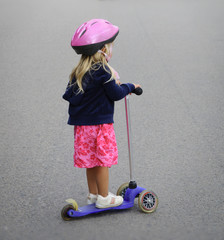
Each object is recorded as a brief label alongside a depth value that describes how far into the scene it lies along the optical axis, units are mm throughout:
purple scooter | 3788
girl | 3600
